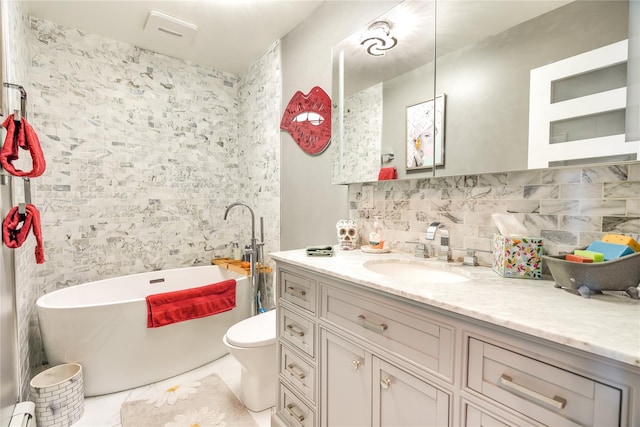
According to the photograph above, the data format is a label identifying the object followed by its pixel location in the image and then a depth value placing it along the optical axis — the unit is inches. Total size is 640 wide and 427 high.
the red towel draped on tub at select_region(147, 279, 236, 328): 78.5
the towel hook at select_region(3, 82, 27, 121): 60.3
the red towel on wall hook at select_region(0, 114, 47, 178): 52.6
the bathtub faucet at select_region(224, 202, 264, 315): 95.0
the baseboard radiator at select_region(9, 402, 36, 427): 53.3
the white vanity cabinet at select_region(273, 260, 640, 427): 23.0
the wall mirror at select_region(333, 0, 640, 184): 35.8
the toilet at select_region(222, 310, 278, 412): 64.8
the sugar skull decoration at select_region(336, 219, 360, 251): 67.9
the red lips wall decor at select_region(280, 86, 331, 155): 80.9
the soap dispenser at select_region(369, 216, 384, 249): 63.2
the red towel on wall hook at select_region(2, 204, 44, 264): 55.5
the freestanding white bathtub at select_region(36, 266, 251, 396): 71.0
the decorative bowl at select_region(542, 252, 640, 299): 30.1
